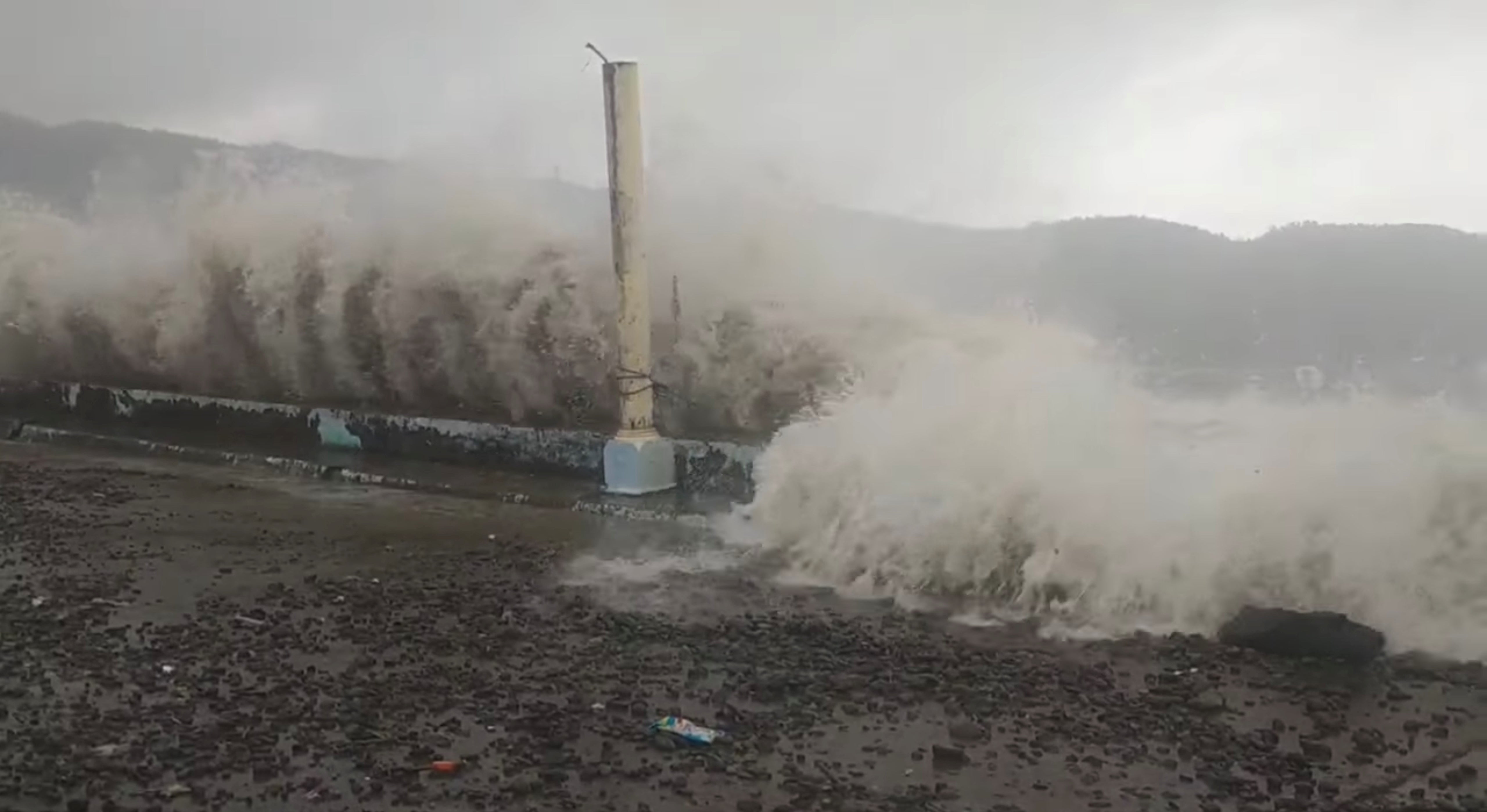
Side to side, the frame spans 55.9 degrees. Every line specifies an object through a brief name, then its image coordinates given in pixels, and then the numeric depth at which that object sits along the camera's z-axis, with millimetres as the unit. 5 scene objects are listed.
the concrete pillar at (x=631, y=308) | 9234
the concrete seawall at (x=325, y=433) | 9461
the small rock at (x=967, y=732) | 4633
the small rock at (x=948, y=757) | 4410
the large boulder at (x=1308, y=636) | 5500
